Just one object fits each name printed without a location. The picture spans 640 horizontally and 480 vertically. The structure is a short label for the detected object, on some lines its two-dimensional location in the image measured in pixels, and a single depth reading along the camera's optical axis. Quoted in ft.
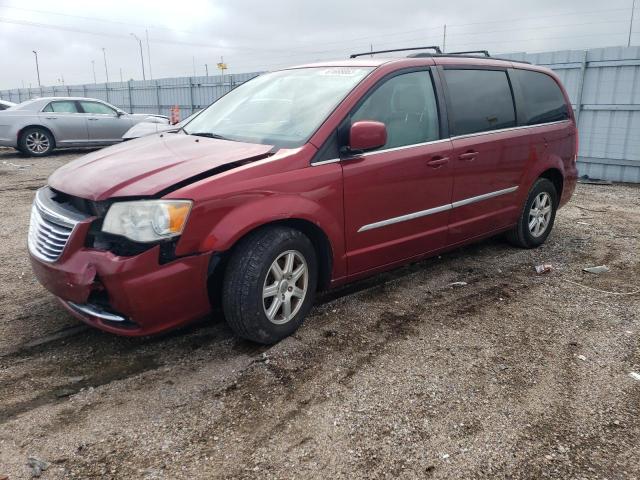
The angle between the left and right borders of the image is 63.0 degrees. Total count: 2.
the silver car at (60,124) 40.78
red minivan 9.11
